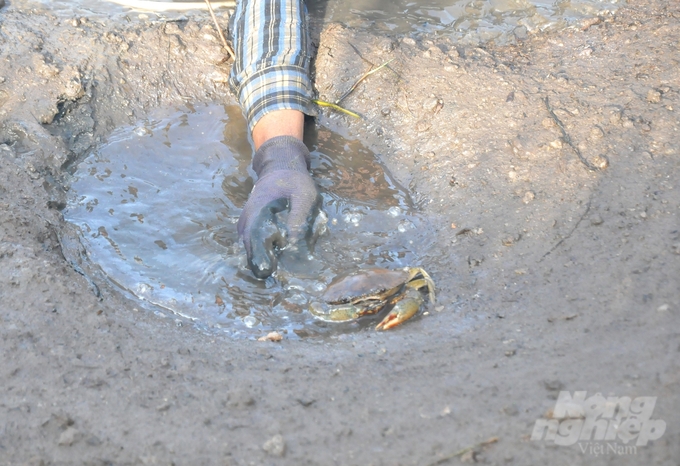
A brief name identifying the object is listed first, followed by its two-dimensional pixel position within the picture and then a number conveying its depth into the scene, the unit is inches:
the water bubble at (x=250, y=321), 106.1
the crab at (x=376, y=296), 102.2
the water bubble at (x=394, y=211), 130.0
